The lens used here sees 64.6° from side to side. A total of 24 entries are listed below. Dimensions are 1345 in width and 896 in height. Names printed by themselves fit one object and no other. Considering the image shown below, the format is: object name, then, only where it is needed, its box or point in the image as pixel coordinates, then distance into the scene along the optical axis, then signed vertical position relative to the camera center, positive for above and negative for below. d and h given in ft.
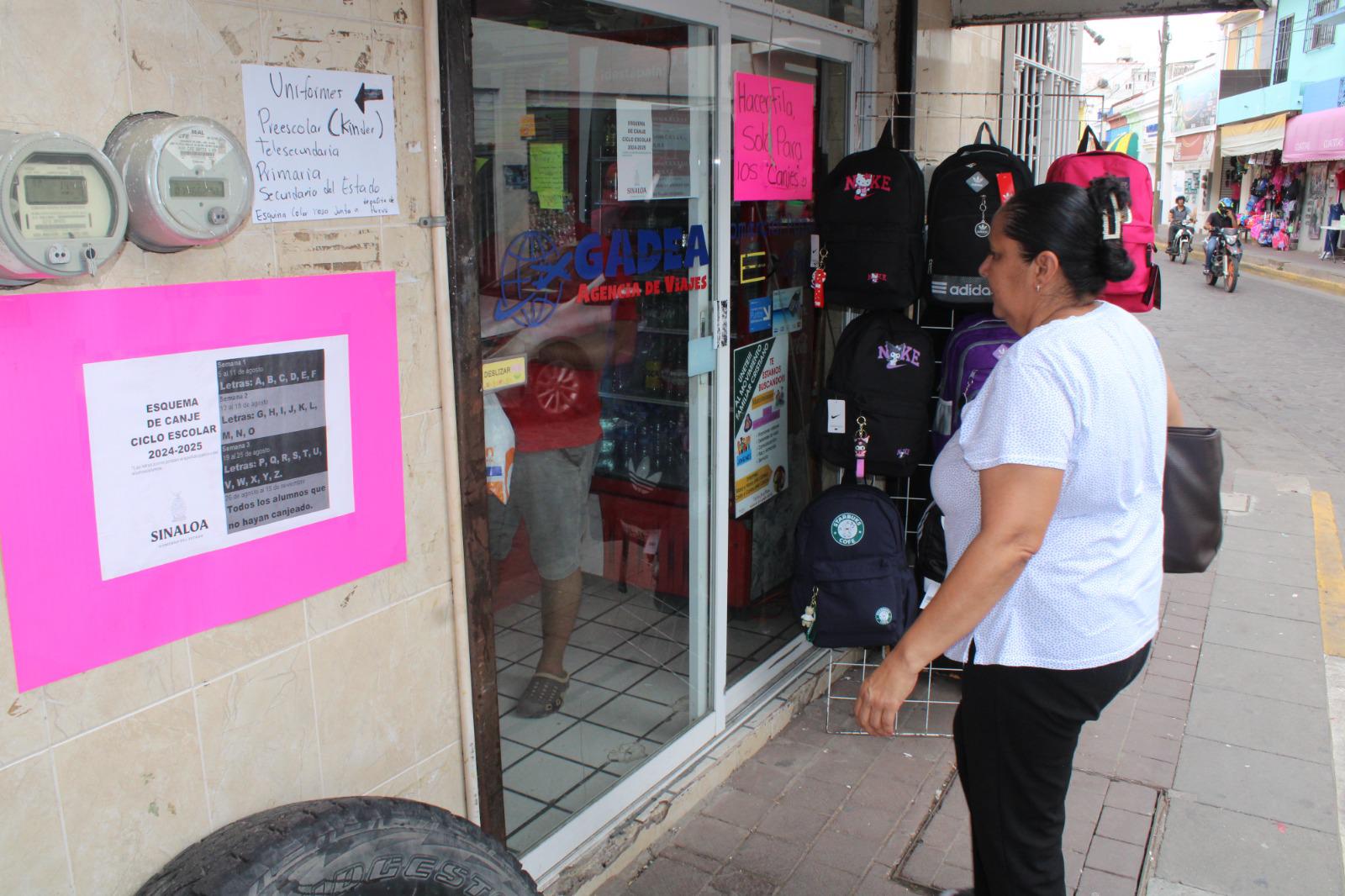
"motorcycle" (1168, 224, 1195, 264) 78.59 -0.79
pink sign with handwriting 10.87 +1.00
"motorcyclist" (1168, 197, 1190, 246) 81.20 +1.23
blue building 78.89 +9.52
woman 6.45 -1.89
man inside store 9.43 -2.02
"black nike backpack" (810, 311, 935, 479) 12.10 -1.80
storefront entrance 8.86 -1.20
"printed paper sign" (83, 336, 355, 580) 5.35 -1.15
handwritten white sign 5.88 +0.51
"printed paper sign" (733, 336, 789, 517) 12.22 -2.23
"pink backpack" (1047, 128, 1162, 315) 11.36 +0.18
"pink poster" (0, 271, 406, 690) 5.04 -1.18
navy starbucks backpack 11.71 -3.69
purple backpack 11.40 -1.36
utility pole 123.44 +15.70
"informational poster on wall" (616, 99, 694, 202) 9.66 +0.75
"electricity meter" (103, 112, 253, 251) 5.00 +0.26
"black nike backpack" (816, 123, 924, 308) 11.80 +0.09
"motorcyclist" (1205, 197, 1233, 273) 63.16 +0.45
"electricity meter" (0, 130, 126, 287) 4.42 +0.11
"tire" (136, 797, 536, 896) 5.49 -3.29
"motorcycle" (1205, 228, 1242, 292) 61.05 -1.40
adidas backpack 11.67 +0.23
